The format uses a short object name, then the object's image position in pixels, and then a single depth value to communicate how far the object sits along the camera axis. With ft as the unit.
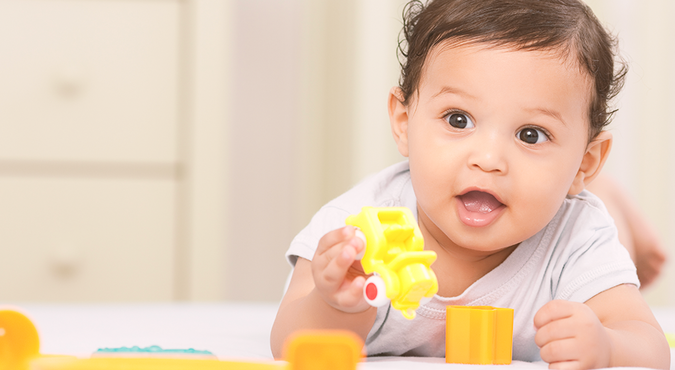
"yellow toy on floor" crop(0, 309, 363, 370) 2.67
